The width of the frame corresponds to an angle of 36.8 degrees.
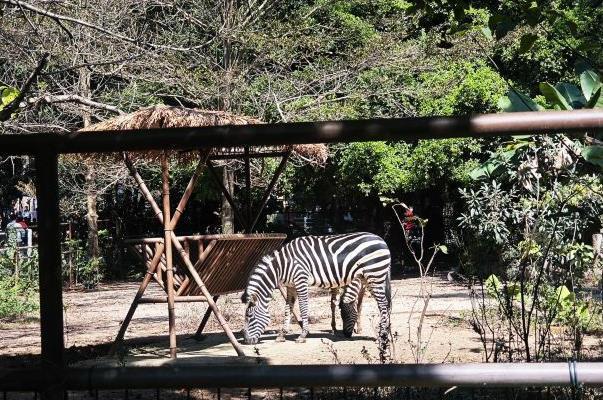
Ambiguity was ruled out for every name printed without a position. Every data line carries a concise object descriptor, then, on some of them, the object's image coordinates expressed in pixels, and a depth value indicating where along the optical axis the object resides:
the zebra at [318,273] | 11.09
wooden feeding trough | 10.03
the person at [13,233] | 19.42
